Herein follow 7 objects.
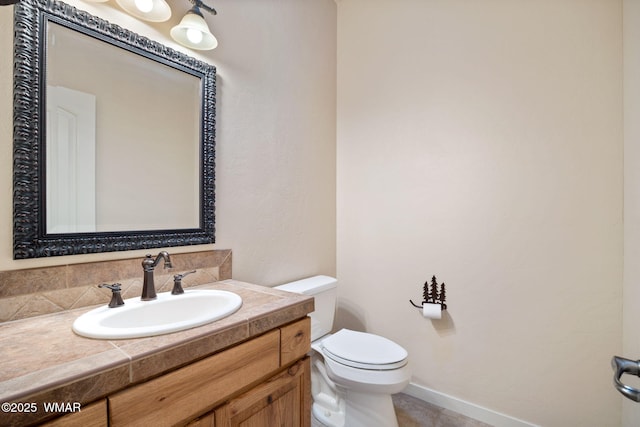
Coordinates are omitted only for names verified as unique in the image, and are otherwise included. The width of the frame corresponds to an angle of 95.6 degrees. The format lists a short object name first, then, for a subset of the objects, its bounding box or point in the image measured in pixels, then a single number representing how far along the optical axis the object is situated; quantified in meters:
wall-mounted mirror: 0.92
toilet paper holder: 1.83
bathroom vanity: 0.57
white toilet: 1.40
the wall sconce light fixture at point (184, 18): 1.11
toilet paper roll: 1.76
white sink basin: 0.76
